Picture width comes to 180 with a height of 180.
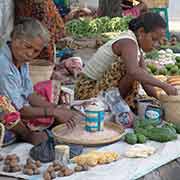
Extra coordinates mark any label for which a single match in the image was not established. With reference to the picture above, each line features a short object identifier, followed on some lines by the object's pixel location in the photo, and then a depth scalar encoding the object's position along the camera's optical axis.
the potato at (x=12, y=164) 3.55
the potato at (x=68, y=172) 3.47
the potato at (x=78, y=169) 3.54
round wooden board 3.95
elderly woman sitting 3.78
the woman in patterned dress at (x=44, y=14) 6.23
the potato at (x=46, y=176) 3.38
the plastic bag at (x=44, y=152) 3.67
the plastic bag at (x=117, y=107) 4.43
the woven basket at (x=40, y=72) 5.60
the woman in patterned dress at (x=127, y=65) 4.49
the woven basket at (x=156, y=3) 10.71
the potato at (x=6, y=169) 3.55
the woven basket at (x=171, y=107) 4.37
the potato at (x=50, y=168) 3.45
